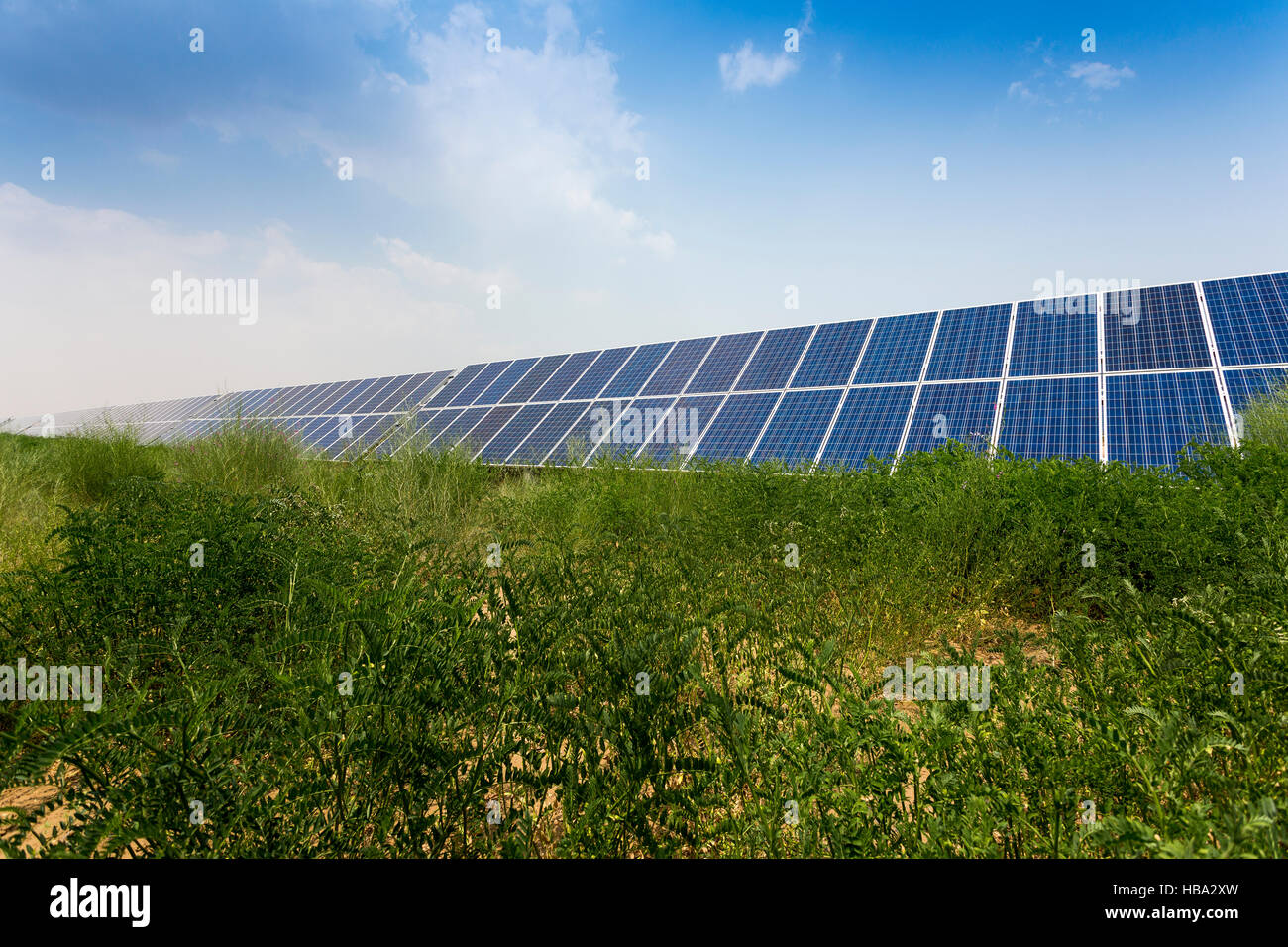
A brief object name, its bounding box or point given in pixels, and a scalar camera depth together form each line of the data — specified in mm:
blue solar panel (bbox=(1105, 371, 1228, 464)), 7676
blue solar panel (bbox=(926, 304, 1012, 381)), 10406
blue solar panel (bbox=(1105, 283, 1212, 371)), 9047
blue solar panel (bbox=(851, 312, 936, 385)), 11094
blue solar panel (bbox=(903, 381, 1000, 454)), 9102
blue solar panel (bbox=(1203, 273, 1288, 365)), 8492
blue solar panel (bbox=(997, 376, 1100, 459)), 8297
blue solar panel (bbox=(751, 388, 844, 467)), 9980
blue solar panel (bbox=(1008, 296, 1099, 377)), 9742
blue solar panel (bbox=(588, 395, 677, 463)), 11406
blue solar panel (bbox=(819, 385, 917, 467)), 9359
